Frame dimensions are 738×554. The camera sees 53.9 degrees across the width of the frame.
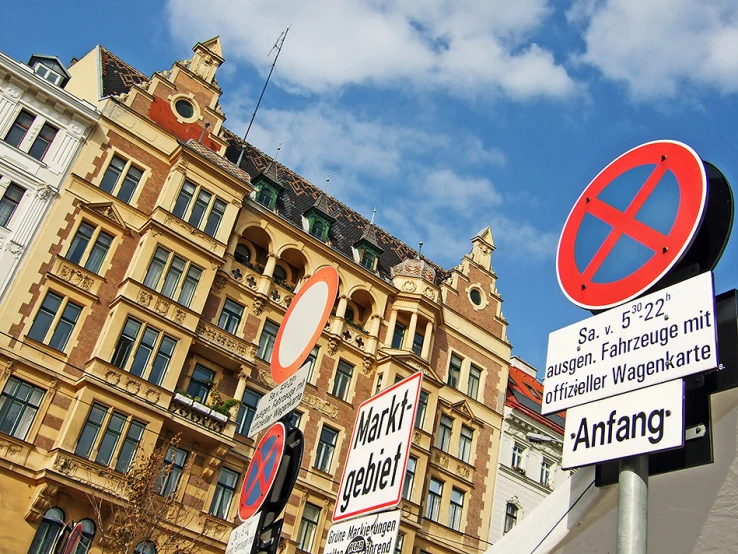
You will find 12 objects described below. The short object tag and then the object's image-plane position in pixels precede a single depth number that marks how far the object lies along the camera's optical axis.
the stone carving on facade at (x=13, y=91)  24.53
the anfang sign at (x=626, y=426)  3.67
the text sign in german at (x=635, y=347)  3.84
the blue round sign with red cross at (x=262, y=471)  6.71
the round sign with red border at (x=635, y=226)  4.23
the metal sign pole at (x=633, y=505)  3.37
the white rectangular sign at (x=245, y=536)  6.38
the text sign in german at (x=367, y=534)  4.63
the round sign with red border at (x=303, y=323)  7.10
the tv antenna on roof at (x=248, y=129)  30.62
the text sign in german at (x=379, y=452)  4.80
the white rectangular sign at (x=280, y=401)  6.96
